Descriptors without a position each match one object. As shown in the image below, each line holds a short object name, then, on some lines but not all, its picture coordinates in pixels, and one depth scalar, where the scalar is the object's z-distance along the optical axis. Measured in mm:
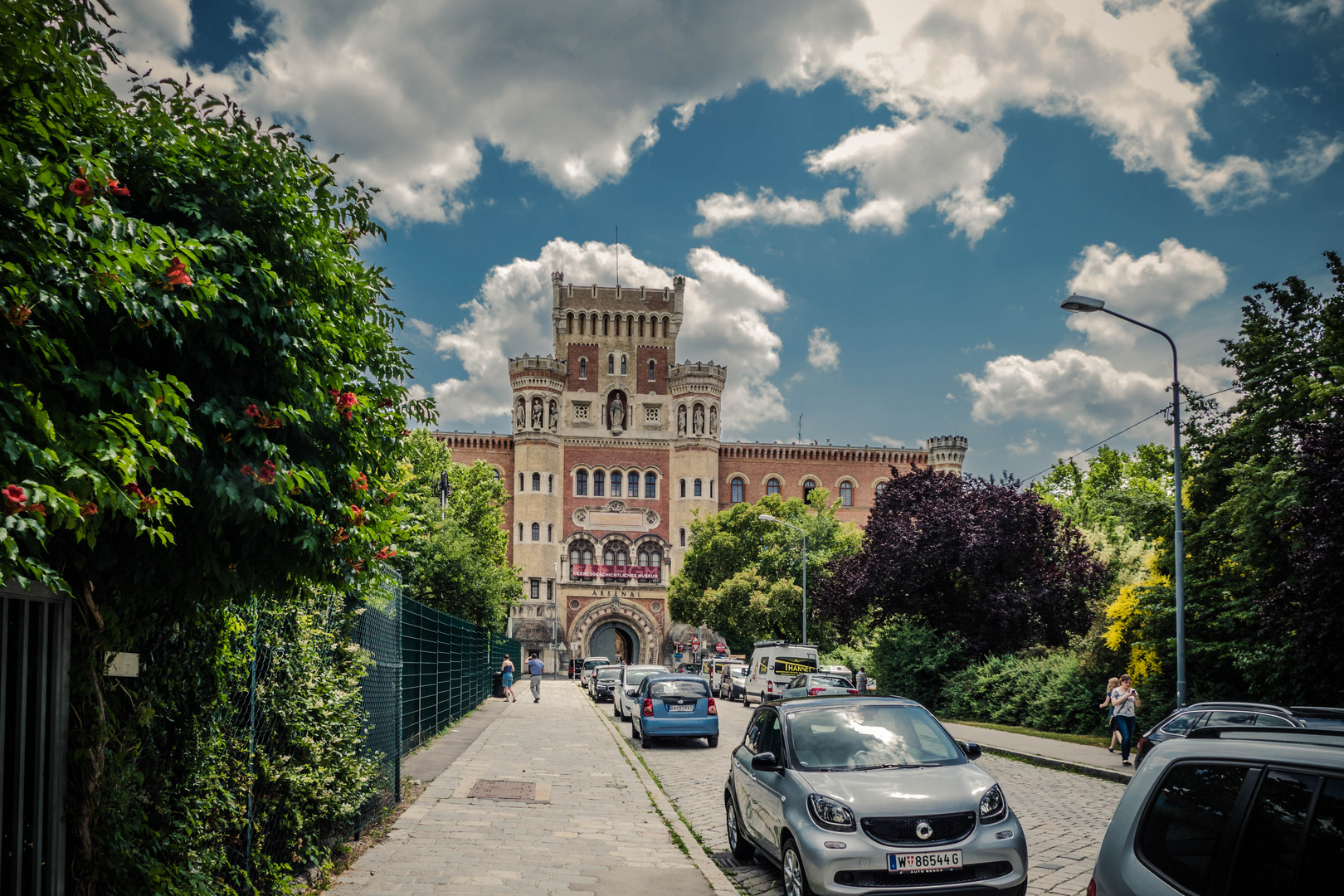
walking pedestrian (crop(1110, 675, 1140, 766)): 17094
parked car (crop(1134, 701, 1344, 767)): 11680
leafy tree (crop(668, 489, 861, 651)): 51750
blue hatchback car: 20234
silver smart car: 6742
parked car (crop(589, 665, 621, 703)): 38062
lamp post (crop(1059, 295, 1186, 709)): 17125
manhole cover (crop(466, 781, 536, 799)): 12500
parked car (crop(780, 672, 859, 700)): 24172
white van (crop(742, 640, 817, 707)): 31938
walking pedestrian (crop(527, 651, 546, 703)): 34406
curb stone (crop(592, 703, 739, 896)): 8086
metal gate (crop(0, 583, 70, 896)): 4270
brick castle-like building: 71125
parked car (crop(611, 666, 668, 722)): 28109
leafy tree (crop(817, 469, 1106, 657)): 29906
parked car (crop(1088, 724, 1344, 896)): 3027
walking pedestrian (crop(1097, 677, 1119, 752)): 17758
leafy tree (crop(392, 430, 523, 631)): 30188
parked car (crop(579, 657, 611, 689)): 49762
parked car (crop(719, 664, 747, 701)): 39469
